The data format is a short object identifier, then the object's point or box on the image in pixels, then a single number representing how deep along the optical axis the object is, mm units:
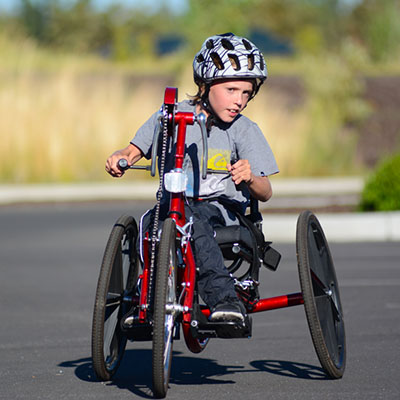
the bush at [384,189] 26290
